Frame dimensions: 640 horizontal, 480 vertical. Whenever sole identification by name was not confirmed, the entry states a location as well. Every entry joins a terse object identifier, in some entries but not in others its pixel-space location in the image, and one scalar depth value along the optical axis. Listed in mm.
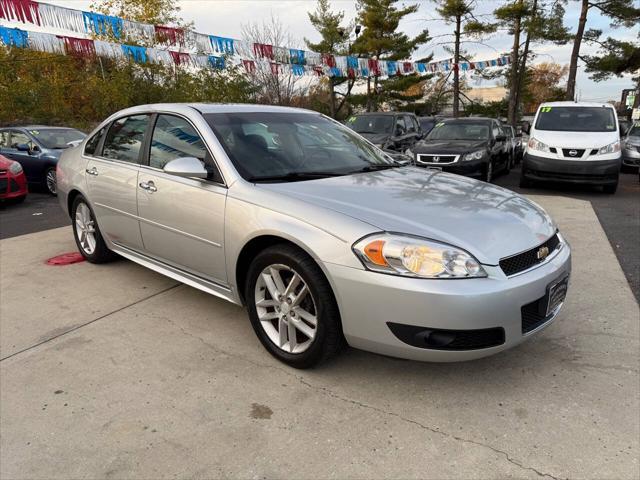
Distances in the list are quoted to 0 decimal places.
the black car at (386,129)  10898
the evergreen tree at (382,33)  30547
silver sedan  2182
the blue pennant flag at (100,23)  10484
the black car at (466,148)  9148
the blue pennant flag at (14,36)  10469
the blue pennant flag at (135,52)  12562
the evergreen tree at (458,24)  24703
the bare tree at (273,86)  22391
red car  8023
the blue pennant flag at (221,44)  13164
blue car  9336
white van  8461
